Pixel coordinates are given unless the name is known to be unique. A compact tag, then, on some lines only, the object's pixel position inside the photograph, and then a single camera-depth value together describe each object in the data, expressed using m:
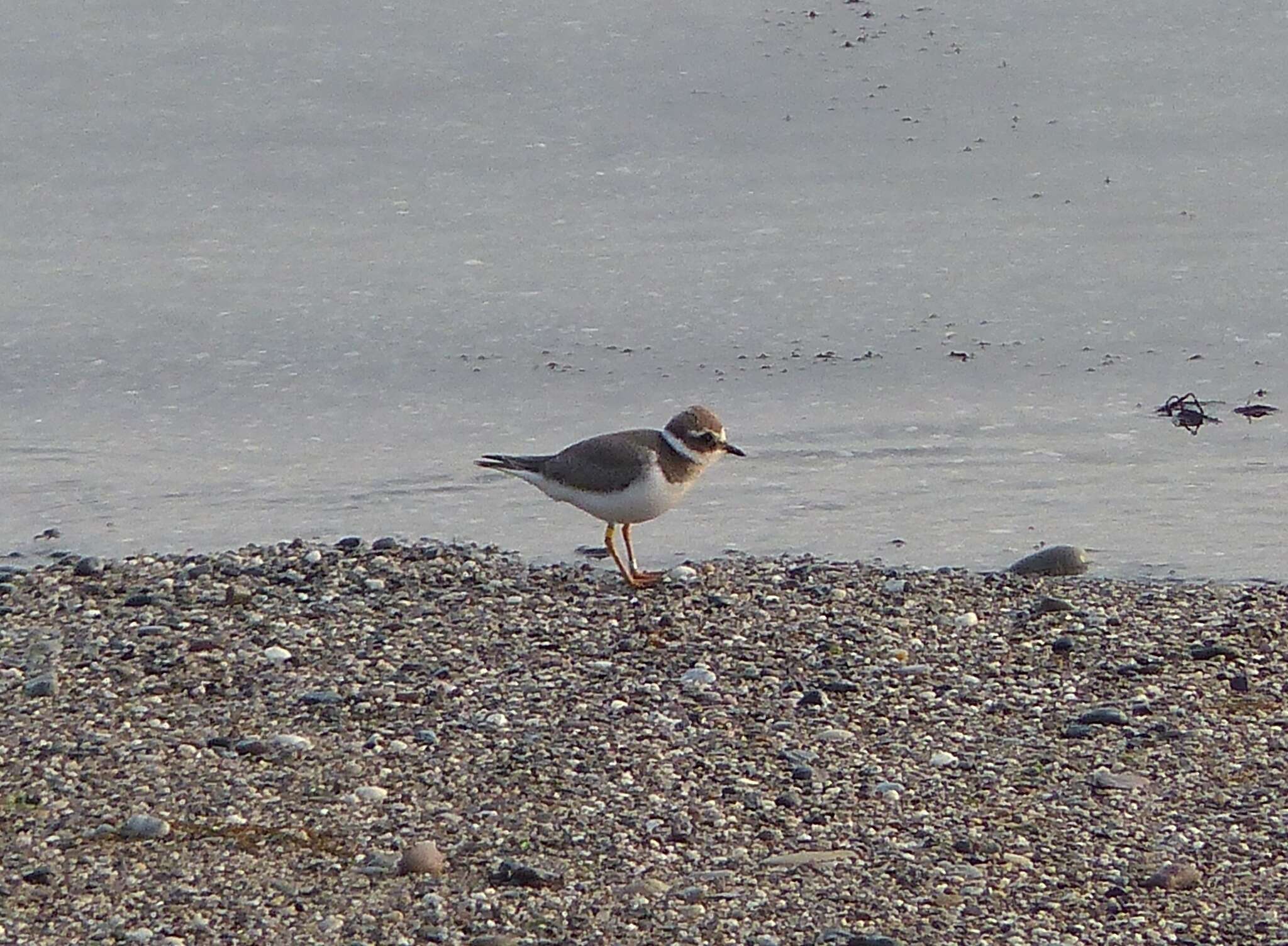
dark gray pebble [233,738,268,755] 11.94
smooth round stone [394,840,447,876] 10.33
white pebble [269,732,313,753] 11.97
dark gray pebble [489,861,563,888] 10.24
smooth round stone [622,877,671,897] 10.13
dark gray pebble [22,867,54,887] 10.13
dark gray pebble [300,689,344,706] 12.73
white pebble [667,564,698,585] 15.47
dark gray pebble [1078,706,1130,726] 12.42
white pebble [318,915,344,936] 9.70
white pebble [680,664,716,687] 13.13
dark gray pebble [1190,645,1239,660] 13.52
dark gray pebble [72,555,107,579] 15.53
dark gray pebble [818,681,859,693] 13.00
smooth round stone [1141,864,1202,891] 10.19
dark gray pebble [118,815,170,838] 10.70
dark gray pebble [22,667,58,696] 12.84
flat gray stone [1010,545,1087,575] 15.73
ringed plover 15.41
